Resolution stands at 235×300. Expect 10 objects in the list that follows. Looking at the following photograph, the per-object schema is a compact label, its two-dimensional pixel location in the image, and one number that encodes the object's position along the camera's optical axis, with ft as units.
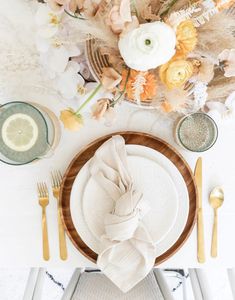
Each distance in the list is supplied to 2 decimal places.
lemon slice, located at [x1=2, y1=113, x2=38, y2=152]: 3.68
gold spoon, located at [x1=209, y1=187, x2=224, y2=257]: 3.81
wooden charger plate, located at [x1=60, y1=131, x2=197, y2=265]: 3.72
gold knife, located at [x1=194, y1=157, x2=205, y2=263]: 3.80
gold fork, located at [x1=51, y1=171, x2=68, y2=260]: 3.77
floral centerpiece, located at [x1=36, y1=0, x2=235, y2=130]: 2.90
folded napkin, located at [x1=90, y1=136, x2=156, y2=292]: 3.54
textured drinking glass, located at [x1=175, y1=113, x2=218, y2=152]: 3.74
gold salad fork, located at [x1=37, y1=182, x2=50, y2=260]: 3.79
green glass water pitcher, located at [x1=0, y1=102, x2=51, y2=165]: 3.68
